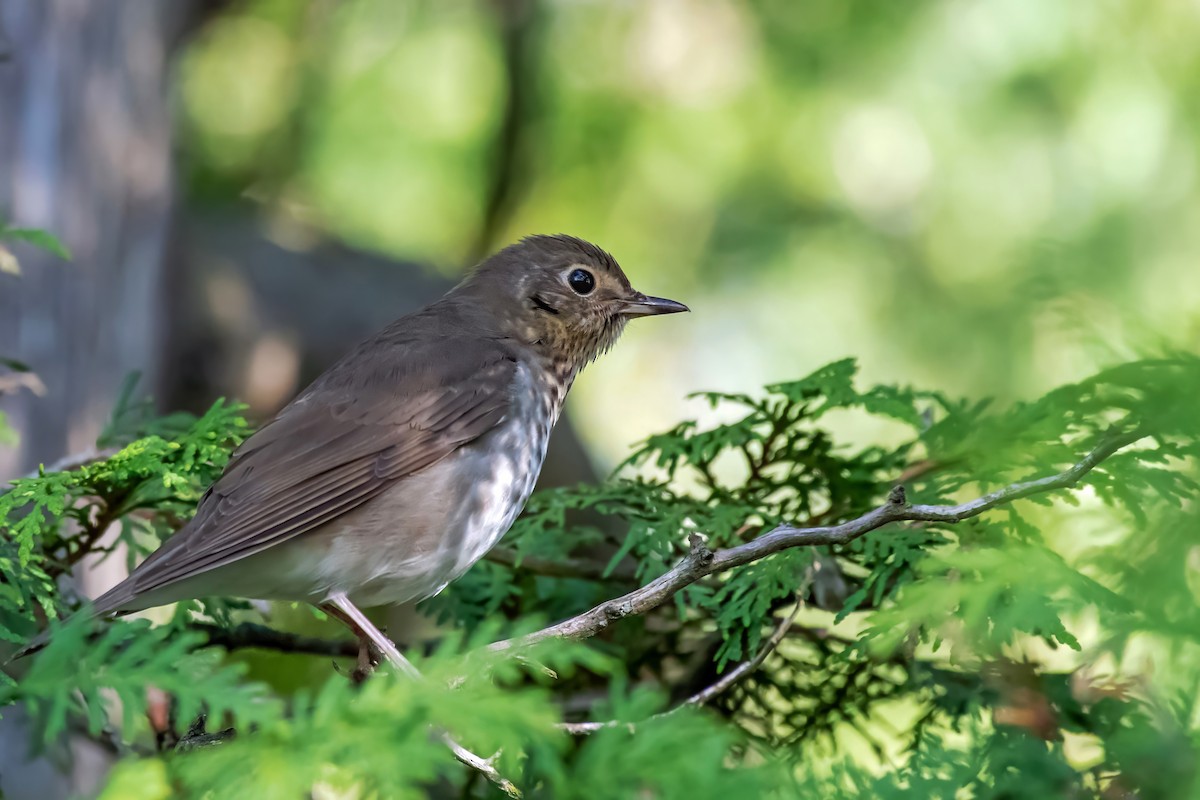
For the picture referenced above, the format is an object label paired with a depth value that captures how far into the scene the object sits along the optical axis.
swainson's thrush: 5.66
